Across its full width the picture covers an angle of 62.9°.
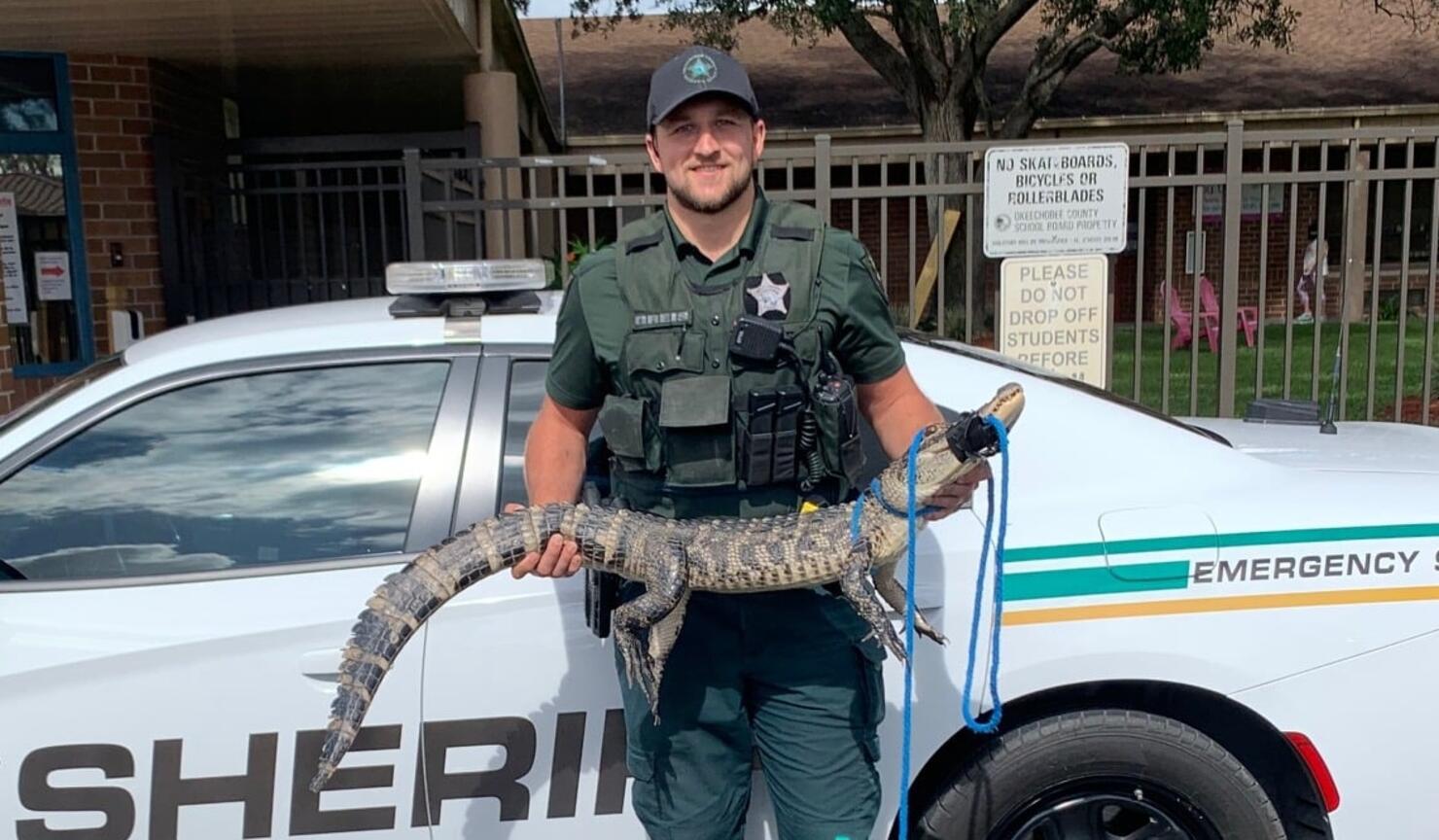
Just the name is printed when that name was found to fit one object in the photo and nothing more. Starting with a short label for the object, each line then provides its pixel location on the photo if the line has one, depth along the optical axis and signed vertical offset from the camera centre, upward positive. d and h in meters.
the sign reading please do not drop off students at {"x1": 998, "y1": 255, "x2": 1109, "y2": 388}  5.12 -0.19
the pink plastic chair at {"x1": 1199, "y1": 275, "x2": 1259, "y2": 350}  14.18 -0.59
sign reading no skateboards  5.14 +0.29
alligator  2.03 -0.50
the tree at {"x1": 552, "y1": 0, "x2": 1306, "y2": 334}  13.47 +2.73
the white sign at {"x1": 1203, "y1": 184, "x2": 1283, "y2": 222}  17.72 +0.89
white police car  2.35 -0.71
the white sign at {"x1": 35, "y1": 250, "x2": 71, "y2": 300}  7.15 +0.09
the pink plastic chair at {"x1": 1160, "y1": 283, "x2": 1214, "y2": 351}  13.98 -0.76
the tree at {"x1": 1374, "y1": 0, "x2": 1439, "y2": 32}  19.47 +4.51
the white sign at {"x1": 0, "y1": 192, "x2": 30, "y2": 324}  6.93 +0.16
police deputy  2.08 -0.26
